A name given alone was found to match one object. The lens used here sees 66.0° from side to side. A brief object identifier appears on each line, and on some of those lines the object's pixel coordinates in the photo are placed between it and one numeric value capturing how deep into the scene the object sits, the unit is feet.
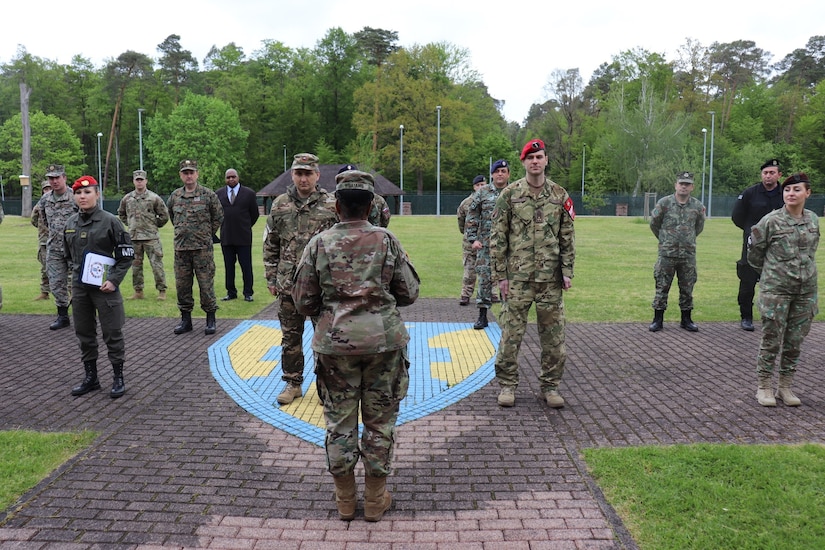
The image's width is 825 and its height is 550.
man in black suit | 38.65
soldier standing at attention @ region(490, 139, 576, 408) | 19.04
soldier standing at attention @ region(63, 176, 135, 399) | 20.06
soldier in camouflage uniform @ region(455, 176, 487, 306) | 35.09
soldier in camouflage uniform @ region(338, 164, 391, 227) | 22.86
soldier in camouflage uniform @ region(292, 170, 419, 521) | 12.24
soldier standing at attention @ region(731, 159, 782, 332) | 28.22
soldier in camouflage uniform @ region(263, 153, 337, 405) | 18.76
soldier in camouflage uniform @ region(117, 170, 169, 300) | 38.01
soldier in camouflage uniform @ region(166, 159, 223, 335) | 28.94
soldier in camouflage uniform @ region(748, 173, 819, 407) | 19.30
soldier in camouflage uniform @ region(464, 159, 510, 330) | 30.83
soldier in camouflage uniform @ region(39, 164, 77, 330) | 30.14
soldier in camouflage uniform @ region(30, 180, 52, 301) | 34.27
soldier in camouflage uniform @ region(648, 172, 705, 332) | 29.48
